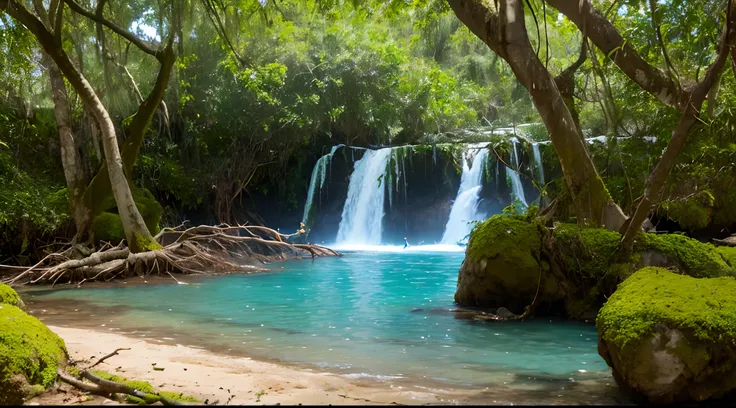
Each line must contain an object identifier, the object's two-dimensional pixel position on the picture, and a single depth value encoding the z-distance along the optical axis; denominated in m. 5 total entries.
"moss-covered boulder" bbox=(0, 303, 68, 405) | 3.43
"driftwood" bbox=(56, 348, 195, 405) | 3.47
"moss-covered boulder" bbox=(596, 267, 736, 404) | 4.11
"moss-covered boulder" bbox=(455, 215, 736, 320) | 7.56
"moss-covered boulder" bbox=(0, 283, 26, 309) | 5.27
